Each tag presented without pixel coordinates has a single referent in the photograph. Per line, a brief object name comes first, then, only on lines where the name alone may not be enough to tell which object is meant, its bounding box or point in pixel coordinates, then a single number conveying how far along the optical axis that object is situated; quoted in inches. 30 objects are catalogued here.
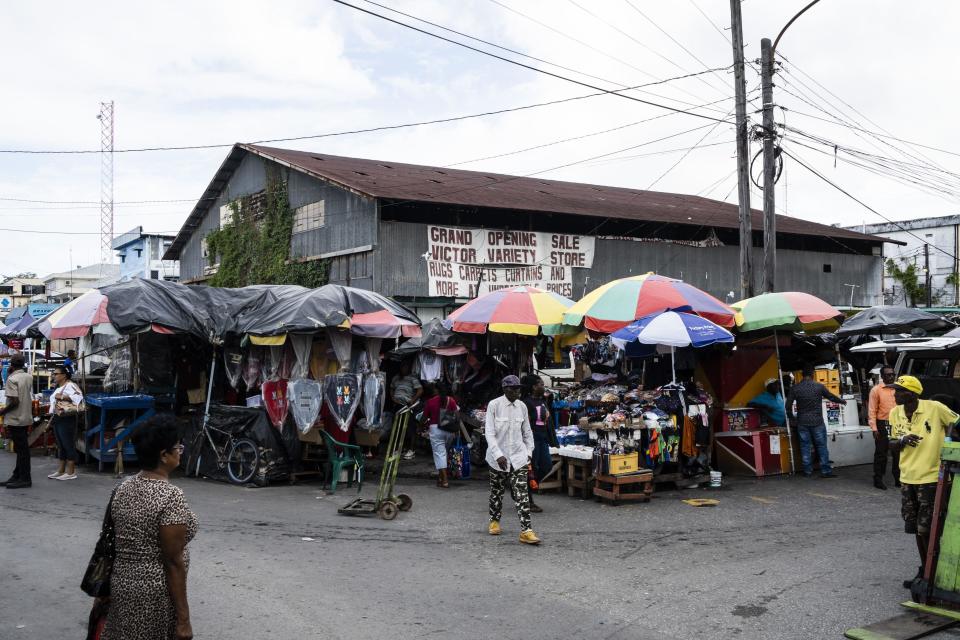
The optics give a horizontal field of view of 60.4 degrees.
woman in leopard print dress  147.9
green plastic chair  470.6
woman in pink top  502.9
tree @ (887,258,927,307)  2041.1
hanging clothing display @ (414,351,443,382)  619.5
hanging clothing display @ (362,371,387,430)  511.5
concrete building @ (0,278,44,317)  2642.7
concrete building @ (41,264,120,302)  2426.2
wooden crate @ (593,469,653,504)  431.5
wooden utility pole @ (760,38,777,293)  664.4
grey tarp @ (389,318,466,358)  606.9
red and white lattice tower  1946.0
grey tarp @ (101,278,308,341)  510.6
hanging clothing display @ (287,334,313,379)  518.0
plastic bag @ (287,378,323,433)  494.0
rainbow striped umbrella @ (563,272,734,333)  495.2
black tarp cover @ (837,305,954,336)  634.8
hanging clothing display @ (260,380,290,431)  503.2
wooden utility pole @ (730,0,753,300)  666.2
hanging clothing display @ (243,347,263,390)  548.7
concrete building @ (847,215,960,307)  2108.8
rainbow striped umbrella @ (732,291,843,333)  494.9
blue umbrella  452.4
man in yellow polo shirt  266.8
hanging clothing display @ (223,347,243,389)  556.4
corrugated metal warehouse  902.4
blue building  1851.6
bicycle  490.6
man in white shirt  349.1
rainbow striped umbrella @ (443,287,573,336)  538.6
